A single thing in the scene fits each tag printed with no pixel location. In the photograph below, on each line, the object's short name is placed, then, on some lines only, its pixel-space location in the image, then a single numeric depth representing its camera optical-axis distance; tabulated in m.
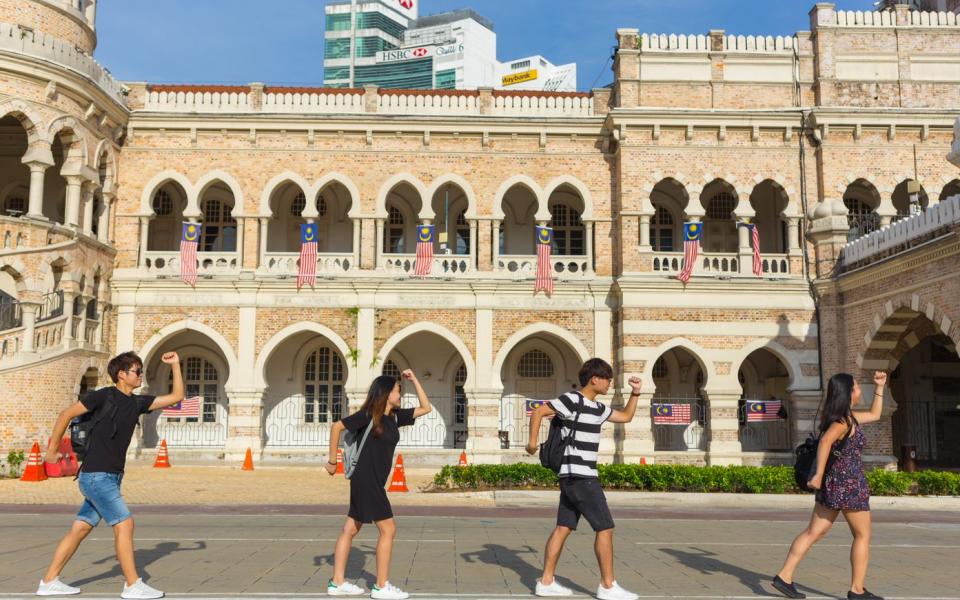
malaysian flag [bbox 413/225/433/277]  24.75
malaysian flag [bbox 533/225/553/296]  24.88
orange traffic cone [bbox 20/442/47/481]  19.05
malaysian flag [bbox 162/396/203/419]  24.59
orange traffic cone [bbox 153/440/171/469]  23.11
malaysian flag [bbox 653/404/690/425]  24.05
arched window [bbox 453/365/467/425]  27.81
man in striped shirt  6.93
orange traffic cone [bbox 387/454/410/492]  18.31
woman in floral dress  7.02
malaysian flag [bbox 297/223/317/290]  24.61
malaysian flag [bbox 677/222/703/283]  24.03
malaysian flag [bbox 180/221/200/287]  24.48
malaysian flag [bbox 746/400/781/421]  24.27
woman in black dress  6.86
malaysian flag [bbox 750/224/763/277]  24.48
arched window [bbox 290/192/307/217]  27.75
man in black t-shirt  6.82
